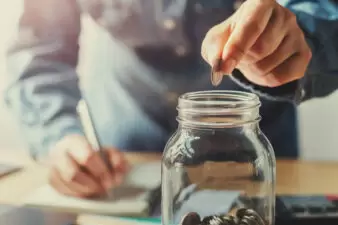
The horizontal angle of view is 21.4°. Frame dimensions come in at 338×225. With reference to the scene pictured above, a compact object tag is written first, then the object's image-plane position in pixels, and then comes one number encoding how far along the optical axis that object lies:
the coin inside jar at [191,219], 0.73
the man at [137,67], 0.80
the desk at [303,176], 0.82
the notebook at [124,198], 0.86
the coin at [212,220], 0.72
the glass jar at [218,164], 0.73
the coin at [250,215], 0.73
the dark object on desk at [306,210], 0.78
